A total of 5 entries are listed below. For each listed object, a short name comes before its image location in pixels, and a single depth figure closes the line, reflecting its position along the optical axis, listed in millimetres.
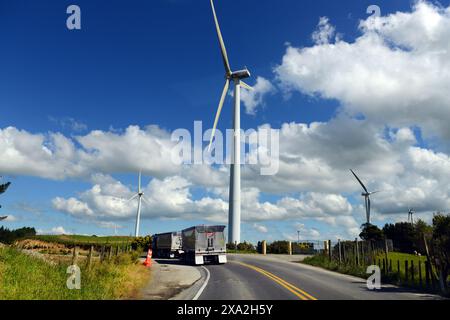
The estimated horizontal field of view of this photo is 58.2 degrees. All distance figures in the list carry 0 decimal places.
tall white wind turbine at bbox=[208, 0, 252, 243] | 55281
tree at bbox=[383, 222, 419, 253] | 64875
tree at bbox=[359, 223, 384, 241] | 61806
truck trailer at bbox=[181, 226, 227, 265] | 33031
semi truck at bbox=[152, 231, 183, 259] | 40031
